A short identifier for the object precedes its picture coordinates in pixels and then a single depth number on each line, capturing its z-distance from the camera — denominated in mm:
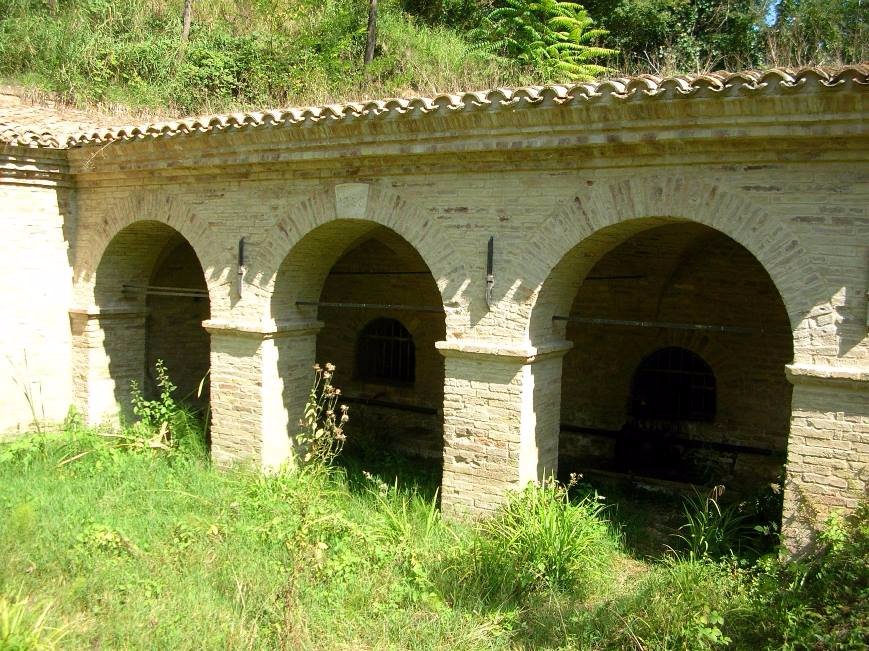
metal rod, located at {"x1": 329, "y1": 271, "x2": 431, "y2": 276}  11625
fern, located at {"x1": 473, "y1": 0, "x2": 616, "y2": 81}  17469
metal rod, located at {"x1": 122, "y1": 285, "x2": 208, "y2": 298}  10430
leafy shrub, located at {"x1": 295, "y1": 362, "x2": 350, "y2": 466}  7039
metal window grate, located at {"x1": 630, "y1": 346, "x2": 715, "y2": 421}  10492
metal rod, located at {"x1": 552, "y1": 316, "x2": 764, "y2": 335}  6949
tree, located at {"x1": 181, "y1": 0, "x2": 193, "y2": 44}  21125
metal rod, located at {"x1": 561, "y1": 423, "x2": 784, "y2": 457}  9873
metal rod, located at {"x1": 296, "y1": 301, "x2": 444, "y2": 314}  8470
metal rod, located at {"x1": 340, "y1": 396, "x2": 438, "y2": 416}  11891
